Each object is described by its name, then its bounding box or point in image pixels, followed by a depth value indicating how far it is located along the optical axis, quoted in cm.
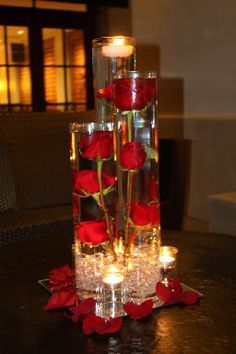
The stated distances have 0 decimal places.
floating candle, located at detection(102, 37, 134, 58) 83
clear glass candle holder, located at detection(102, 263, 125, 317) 77
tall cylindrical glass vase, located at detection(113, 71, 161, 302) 78
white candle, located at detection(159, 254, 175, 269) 90
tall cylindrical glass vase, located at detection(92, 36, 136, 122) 83
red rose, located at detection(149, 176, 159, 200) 81
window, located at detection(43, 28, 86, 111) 442
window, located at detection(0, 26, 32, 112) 419
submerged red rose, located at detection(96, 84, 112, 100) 82
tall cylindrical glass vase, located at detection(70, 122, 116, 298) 79
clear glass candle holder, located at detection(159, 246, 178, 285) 90
